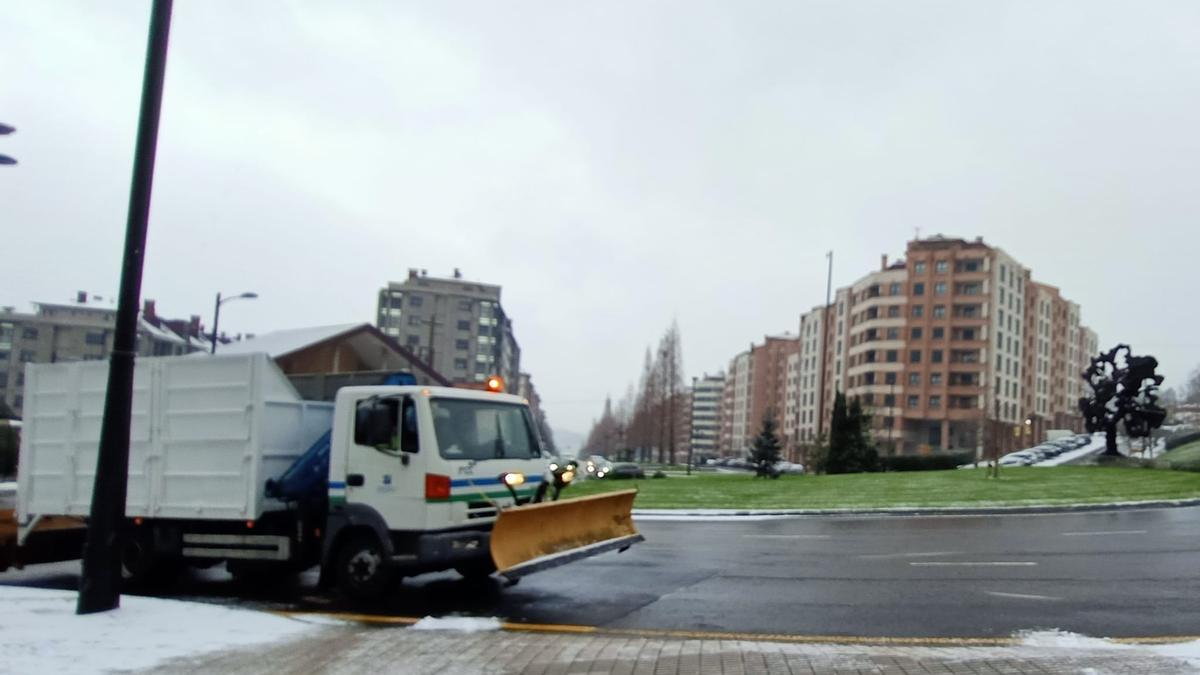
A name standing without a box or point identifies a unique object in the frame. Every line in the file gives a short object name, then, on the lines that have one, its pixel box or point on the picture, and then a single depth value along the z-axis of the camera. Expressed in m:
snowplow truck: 9.45
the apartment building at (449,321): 121.69
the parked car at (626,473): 51.56
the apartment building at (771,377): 150.00
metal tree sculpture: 38.97
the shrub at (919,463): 52.47
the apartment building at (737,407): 172.25
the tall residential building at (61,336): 88.00
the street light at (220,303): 35.88
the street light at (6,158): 12.49
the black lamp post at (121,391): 8.30
